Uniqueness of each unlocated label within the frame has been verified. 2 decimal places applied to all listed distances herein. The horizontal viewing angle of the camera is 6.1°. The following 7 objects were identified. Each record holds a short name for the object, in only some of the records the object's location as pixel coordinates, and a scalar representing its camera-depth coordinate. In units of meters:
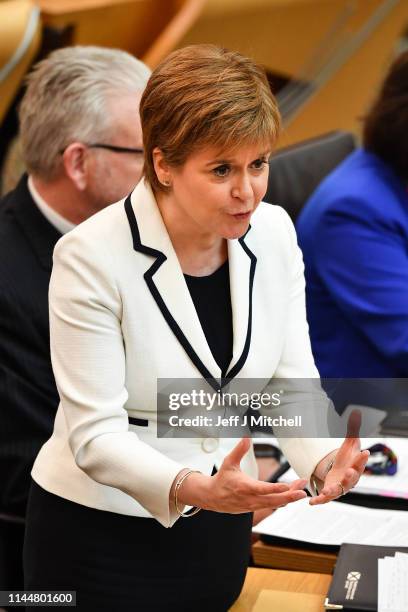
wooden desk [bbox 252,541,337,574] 4.93
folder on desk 4.69
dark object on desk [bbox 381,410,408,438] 5.28
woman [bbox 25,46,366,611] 4.57
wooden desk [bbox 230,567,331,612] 4.76
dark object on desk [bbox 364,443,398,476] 5.10
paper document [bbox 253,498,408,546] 4.94
